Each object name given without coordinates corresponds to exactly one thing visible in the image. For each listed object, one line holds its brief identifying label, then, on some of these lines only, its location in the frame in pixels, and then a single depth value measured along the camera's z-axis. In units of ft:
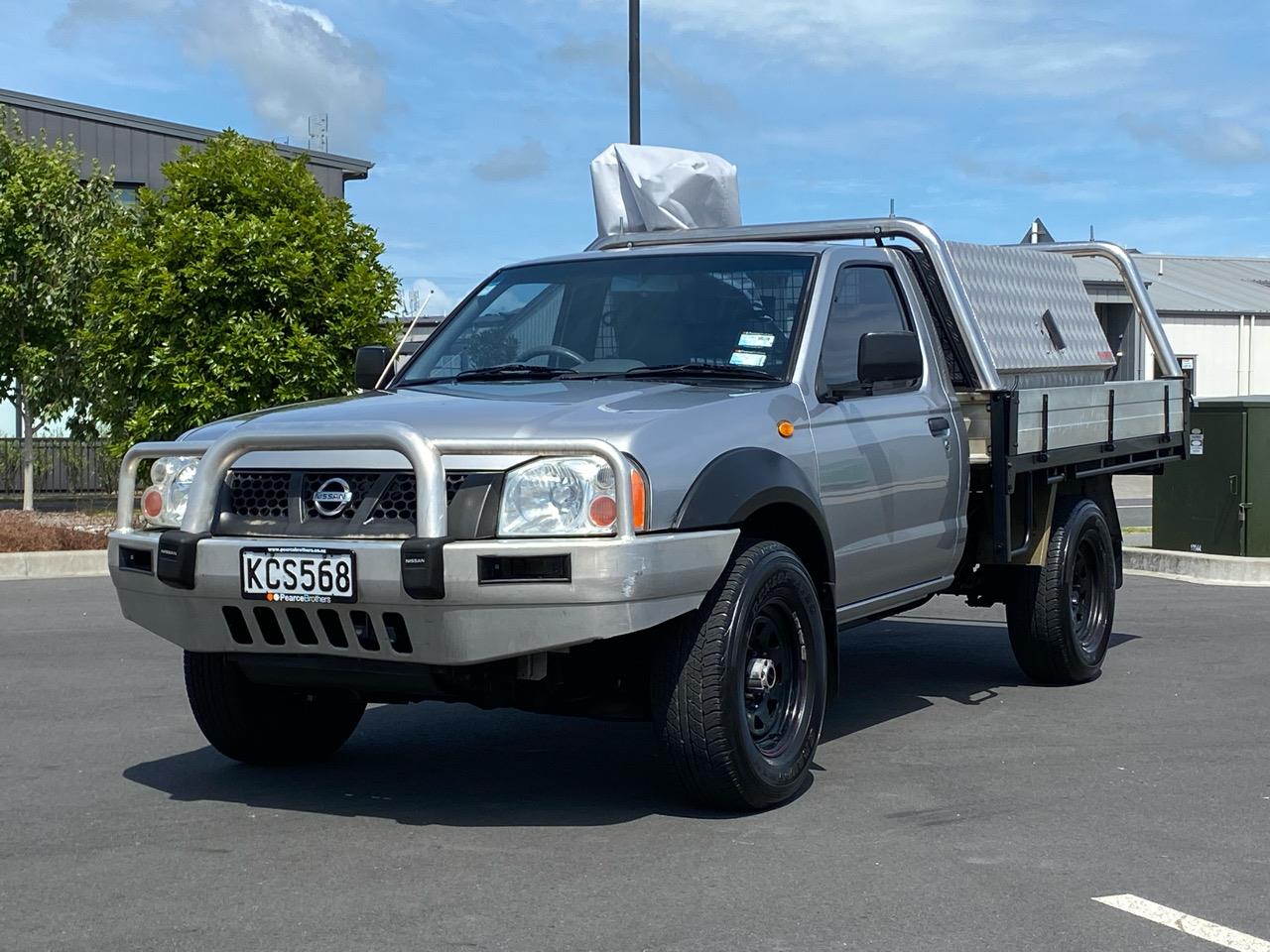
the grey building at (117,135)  101.14
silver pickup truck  16.52
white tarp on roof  29.94
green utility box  44.34
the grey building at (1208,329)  135.95
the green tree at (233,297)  59.11
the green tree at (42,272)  71.26
